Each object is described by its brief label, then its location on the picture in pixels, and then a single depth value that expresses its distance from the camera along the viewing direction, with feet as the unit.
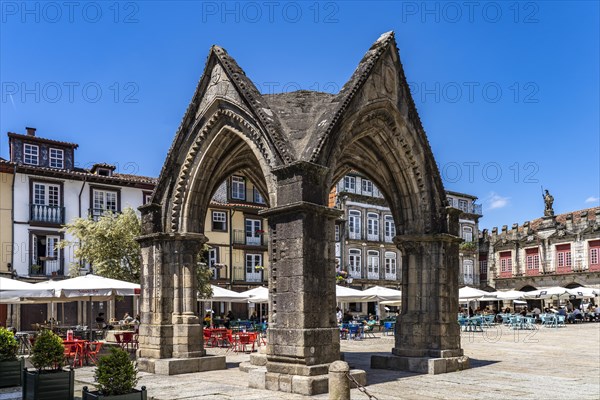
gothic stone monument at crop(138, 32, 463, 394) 35.42
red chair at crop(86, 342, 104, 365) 47.34
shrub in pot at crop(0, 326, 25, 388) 36.19
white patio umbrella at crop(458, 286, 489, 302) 99.83
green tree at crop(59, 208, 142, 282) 82.94
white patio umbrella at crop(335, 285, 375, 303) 75.66
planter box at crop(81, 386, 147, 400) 22.74
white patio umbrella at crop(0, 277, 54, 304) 49.67
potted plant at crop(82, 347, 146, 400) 23.25
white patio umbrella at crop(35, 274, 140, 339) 50.39
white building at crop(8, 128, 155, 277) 108.88
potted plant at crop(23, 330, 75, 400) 29.04
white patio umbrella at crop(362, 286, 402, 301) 84.17
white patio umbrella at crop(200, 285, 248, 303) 80.33
